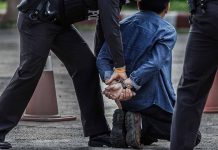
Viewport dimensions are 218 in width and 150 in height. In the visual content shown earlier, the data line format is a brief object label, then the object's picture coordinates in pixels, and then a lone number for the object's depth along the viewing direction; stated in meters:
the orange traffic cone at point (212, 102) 12.77
